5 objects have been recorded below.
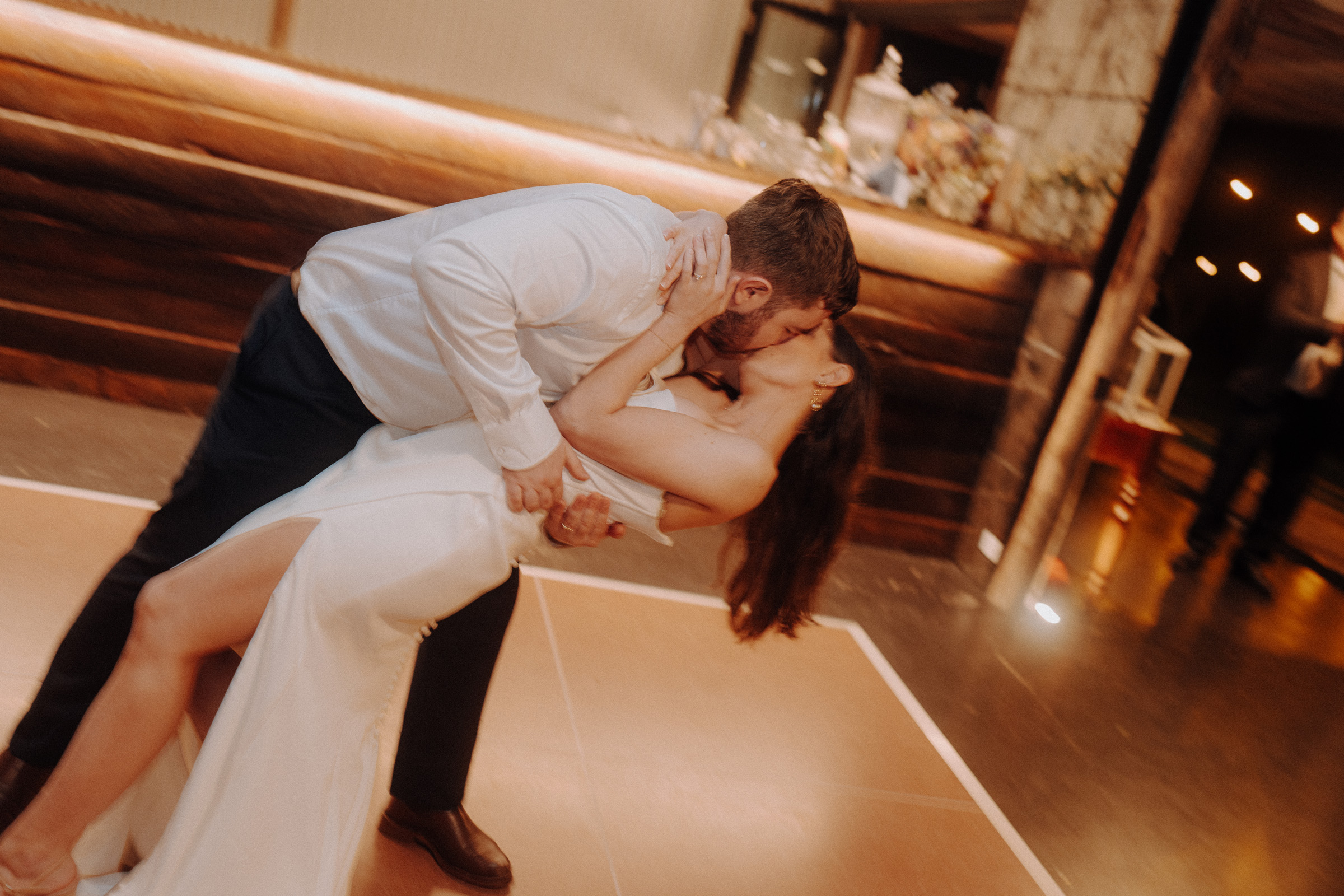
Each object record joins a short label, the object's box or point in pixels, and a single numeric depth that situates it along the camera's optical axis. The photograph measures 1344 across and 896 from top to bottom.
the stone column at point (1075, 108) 3.74
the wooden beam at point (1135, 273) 3.62
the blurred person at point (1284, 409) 4.63
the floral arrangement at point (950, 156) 4.01
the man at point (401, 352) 1.50
